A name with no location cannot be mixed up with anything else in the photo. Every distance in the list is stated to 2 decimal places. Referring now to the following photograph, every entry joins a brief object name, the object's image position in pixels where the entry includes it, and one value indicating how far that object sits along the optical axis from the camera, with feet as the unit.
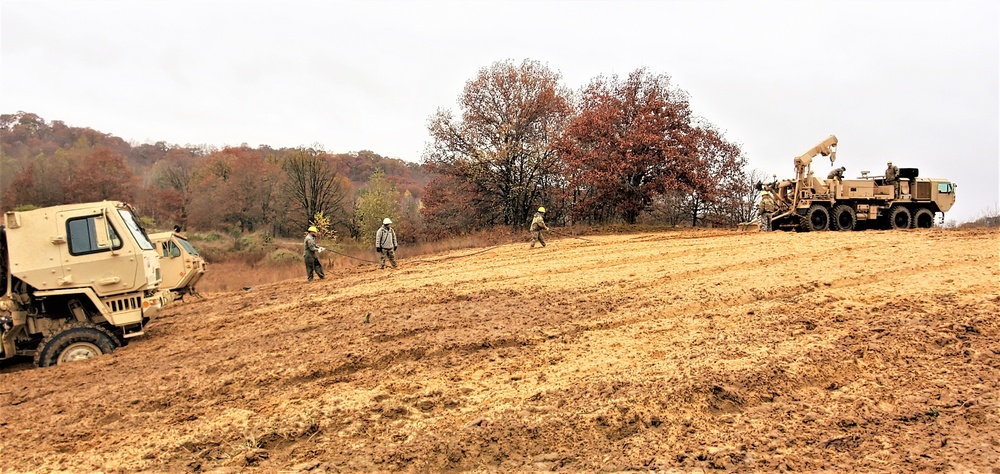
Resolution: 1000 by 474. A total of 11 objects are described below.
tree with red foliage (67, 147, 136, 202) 149.48
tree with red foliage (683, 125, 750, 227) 76.28
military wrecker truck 58.90
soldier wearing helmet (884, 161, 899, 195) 59.93
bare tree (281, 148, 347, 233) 161.99
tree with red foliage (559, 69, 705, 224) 76.23
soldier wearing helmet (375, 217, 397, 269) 54.90
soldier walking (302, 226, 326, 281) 51.70
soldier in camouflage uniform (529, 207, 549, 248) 60.61
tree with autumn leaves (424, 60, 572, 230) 93.40
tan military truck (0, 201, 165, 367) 25.81
